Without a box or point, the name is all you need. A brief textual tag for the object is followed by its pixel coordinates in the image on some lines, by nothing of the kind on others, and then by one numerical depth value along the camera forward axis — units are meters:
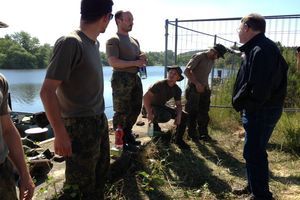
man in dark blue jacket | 2.26
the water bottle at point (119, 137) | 3.00
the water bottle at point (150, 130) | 3.73
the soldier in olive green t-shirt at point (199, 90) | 3.88
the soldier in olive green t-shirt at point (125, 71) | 2.82
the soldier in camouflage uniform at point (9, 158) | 1.19
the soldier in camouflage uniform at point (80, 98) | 1.59
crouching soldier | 3.63
